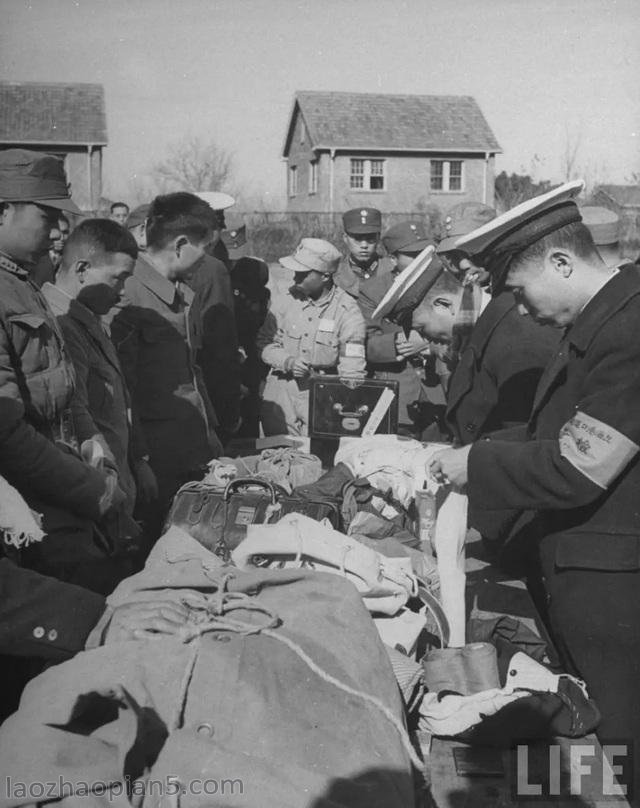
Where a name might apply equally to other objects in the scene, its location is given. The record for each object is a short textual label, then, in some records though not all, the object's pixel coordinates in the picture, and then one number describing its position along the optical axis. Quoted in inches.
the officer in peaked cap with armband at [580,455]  98.0
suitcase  195.8
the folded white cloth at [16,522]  101.9
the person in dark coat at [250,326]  294.2
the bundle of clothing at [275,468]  174.4
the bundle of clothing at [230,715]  68.7
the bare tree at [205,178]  1792.6
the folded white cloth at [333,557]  114.3
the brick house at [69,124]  1253.7
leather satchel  148.9
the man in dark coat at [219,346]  245.8
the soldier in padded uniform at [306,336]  241.1
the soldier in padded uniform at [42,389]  120.0
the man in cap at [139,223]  233.9
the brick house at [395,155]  1509.6
